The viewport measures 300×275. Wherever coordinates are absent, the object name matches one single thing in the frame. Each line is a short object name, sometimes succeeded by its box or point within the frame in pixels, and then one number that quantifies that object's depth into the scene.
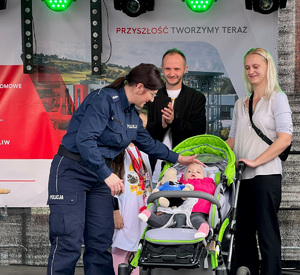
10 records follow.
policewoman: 4.61
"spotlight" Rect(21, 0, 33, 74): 6.38
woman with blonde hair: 5.20
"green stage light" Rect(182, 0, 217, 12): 6.29
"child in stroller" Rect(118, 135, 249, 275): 4.25
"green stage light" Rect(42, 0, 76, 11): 6.41
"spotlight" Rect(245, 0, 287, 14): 6.16
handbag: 5.25
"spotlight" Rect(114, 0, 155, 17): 6.27
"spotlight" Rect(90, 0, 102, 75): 6.35
